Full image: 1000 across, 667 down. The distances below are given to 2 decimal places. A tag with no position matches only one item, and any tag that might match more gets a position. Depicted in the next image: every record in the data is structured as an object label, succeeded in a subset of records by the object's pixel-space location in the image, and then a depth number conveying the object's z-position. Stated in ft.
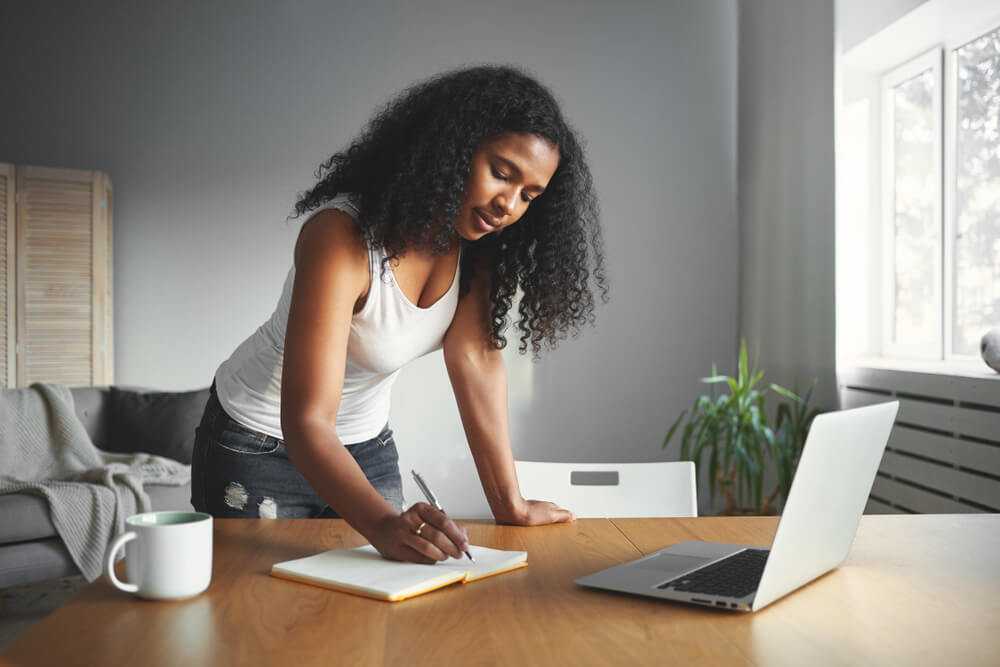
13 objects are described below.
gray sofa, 11.27
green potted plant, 10.84
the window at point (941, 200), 9.96
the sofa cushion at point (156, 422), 11.30
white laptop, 2.60
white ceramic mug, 2.66
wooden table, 2.27
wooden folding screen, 12.50
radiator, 8.16
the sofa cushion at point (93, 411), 11.39
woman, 3.56
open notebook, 2.76
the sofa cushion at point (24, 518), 8.77
